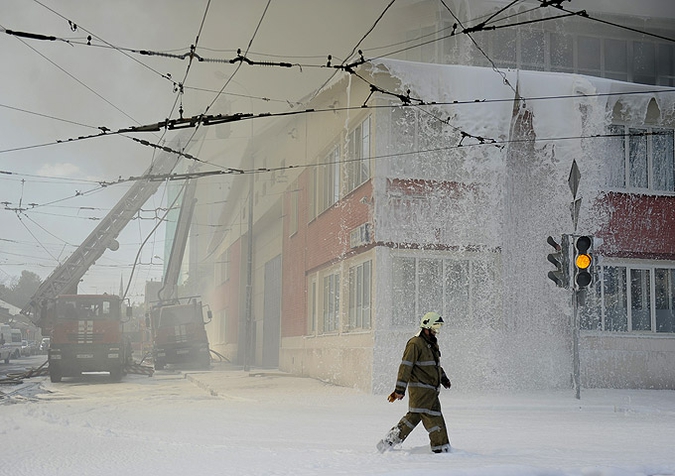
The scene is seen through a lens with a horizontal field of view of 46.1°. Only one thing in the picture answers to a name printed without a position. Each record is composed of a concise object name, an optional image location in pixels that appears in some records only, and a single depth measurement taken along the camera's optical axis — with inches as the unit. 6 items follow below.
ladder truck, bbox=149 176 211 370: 1285.7
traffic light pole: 579.2
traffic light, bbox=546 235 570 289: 570.3
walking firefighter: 331.3
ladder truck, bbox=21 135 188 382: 961.5
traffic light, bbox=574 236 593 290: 559.5
